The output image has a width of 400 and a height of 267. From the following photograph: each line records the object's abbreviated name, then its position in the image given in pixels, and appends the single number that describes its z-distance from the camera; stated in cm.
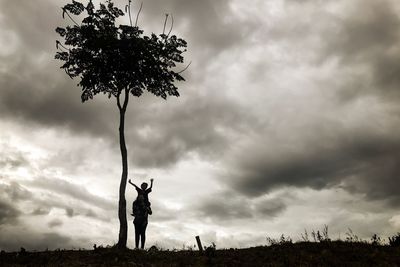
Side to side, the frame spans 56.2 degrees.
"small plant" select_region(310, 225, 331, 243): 1560
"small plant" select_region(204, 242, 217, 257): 1391
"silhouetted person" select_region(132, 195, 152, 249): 1641
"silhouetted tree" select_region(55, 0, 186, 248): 1777
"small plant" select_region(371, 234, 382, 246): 1542
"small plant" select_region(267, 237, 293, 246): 1564
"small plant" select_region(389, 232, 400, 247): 1522
